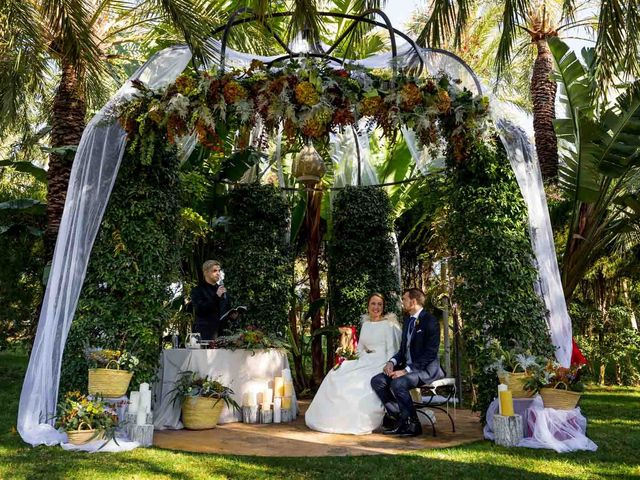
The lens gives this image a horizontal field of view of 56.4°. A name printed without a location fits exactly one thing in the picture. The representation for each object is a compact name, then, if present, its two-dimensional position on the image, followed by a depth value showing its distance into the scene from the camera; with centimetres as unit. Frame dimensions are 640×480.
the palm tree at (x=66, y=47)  679
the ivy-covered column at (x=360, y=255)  970
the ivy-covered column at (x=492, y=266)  620
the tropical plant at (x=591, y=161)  778
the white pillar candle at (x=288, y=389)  747
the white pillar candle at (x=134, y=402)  557
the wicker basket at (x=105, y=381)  552
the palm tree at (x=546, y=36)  623
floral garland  582
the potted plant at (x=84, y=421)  522
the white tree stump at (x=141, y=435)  547
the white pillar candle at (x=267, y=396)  727
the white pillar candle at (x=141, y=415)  552
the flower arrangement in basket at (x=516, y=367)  579
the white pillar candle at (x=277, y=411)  729
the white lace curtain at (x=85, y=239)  543
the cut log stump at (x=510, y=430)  548
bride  644
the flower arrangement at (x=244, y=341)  726
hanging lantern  720
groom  631
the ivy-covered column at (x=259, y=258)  934
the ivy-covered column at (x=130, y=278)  584
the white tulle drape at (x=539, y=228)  626
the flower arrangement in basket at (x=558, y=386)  552
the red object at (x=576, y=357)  686
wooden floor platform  550
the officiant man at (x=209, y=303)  760
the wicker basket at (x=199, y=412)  662
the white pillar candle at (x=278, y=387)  741
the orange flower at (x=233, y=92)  584
